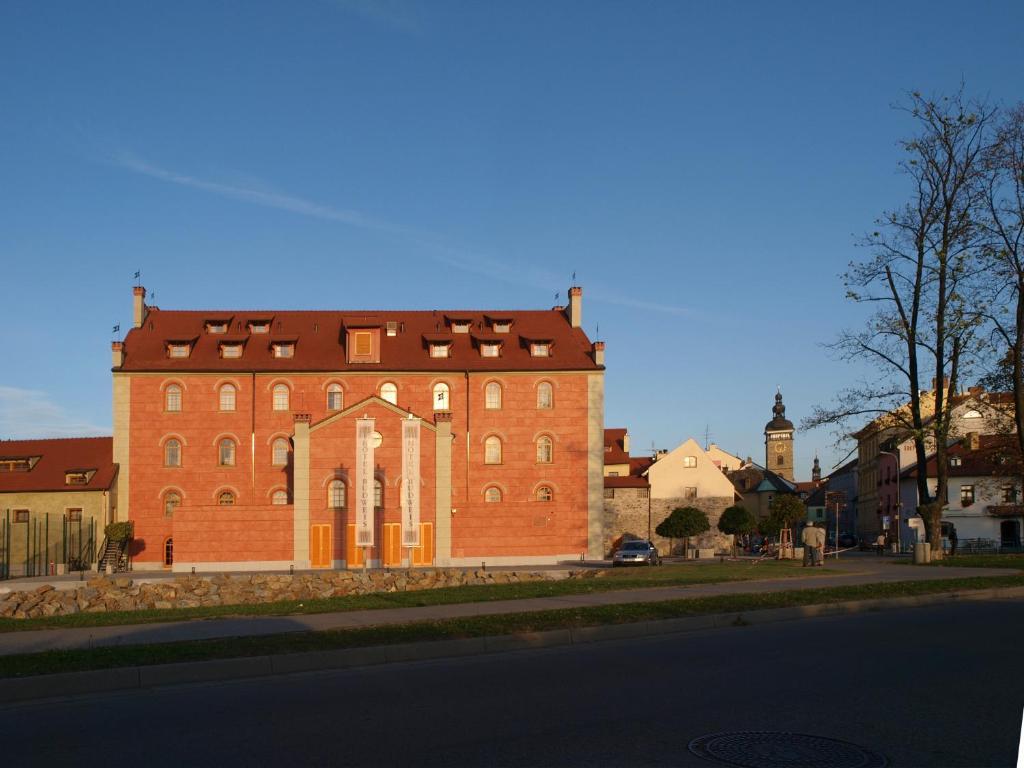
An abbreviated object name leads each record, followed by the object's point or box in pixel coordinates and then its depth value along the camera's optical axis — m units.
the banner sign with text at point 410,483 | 49.09
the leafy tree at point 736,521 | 66.38
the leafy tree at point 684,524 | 63.06
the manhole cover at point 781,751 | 8.16
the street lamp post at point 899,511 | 74.40
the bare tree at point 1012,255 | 35.56
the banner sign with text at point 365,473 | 48.72
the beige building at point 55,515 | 55.94
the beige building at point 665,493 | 80.69
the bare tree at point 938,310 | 35.78
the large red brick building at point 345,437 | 54.41
